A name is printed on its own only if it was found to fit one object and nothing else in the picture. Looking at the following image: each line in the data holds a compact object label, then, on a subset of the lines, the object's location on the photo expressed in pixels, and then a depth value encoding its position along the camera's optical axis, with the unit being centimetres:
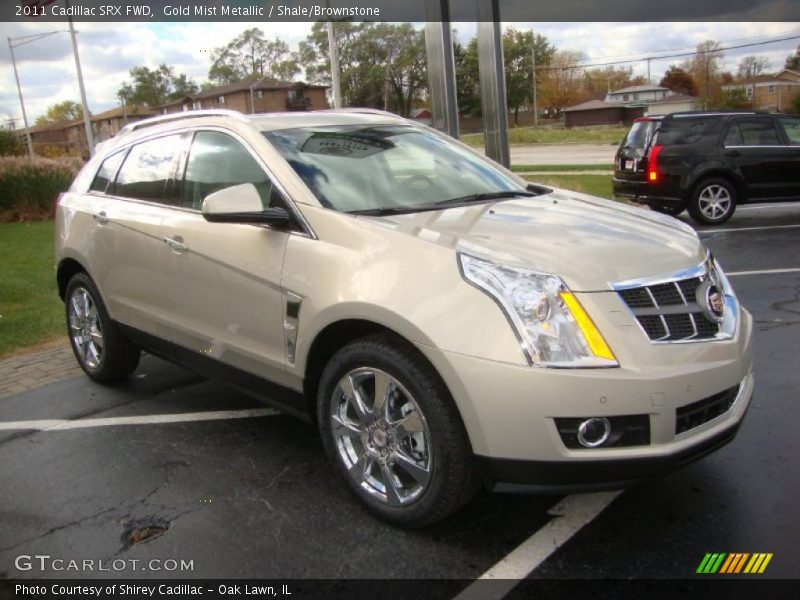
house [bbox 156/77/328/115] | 5328
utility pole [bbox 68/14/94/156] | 4256
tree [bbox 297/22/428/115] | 5116
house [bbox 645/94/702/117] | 7969
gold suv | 268
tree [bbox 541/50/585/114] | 9994
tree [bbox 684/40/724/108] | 7512
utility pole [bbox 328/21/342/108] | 2353
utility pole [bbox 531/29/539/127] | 8544
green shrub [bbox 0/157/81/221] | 1814
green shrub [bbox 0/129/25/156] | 3567
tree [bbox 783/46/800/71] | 8809
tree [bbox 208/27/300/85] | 6328
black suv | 1184
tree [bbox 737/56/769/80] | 8456
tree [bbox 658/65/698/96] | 10450
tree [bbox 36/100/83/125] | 12425
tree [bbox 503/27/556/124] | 9444
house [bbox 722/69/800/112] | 7788
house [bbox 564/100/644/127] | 8088
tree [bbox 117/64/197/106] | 10044
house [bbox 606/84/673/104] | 9419
